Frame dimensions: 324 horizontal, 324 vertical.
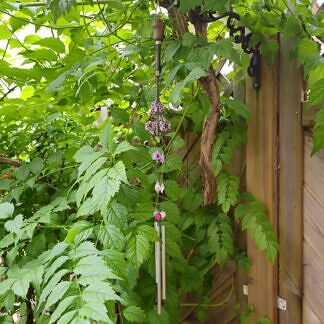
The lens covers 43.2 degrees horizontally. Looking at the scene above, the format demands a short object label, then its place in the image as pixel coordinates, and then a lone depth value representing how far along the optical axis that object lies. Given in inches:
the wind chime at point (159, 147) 36.9
